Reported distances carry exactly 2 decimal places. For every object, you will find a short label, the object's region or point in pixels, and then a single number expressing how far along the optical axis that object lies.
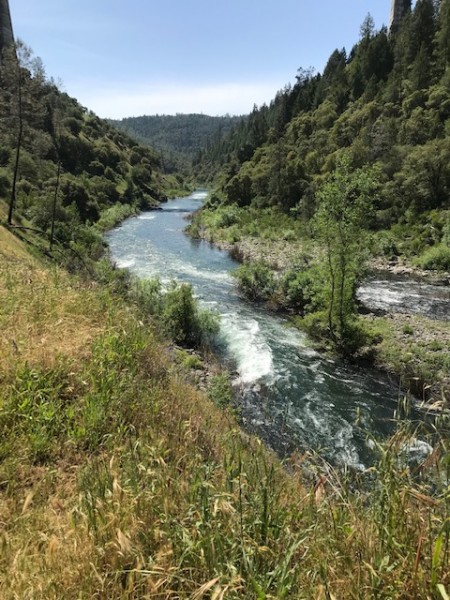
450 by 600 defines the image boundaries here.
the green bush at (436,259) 33.72
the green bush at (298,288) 23.75
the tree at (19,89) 26.53
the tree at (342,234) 16.56
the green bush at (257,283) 26.64
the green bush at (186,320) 18.66
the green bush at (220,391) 11.34
